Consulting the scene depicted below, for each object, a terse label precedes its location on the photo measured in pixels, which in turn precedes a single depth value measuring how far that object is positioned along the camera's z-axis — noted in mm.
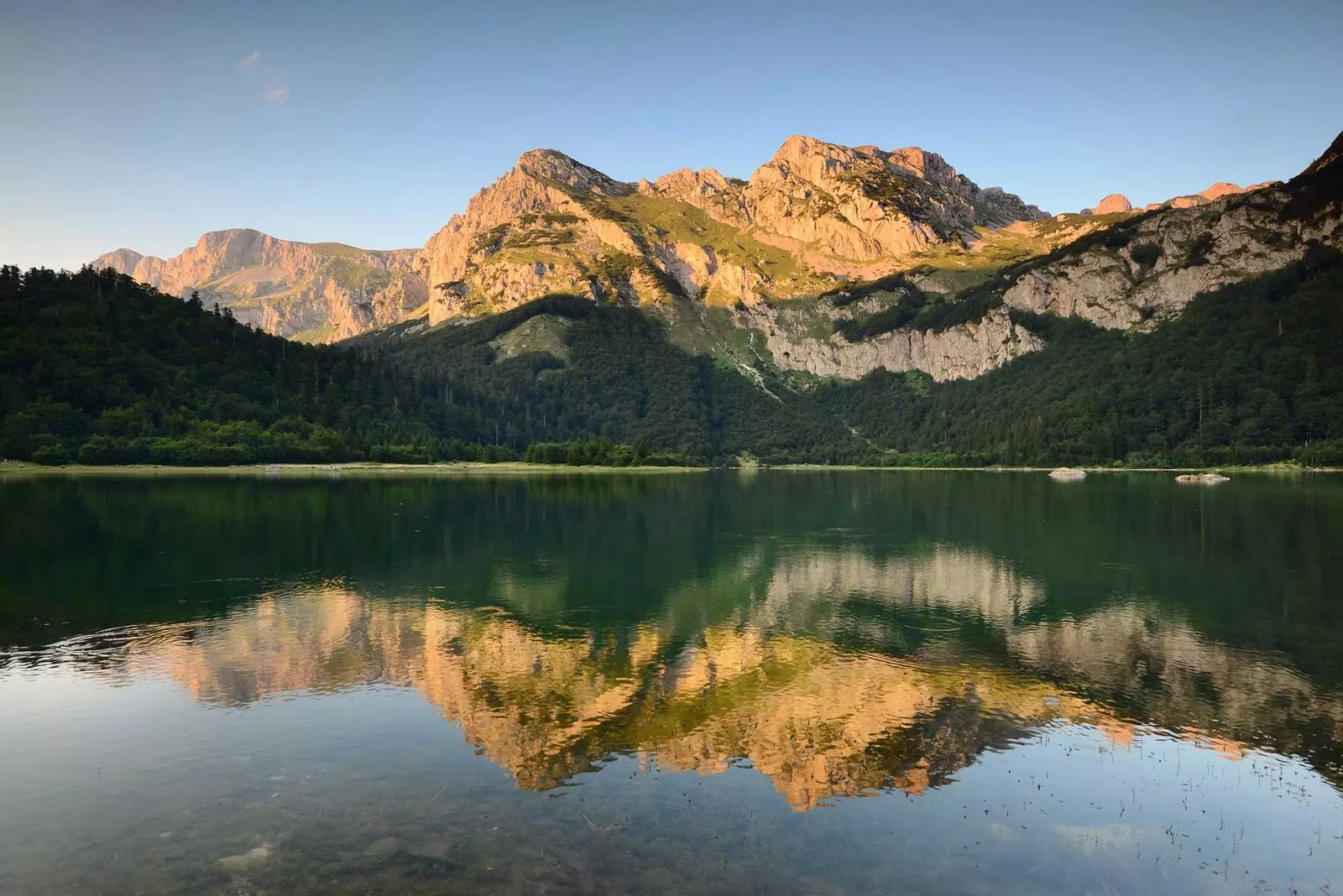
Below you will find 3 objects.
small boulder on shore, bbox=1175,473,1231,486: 161750
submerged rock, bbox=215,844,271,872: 16234
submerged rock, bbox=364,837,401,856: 16844
